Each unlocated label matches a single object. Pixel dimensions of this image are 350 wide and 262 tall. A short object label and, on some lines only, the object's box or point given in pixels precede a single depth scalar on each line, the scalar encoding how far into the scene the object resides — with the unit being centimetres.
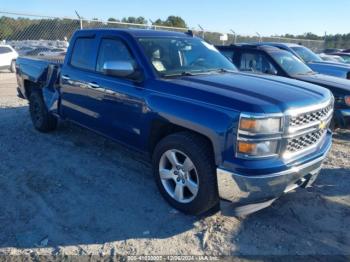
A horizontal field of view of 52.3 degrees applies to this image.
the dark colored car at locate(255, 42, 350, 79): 955
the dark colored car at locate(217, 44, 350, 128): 641
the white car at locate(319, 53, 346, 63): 1706
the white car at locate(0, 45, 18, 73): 1769
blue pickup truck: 309
